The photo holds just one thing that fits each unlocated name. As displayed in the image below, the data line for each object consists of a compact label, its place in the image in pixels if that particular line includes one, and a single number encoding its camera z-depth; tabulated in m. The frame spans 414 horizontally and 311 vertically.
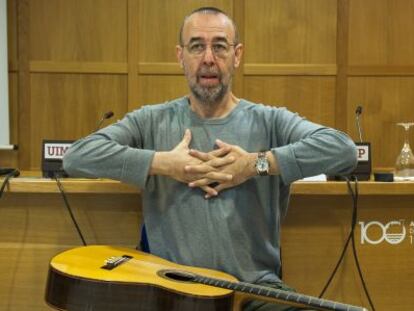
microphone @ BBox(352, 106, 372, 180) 2.70
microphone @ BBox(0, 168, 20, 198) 2.60
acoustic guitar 2.19
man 2.41
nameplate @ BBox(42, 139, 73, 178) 2.68
